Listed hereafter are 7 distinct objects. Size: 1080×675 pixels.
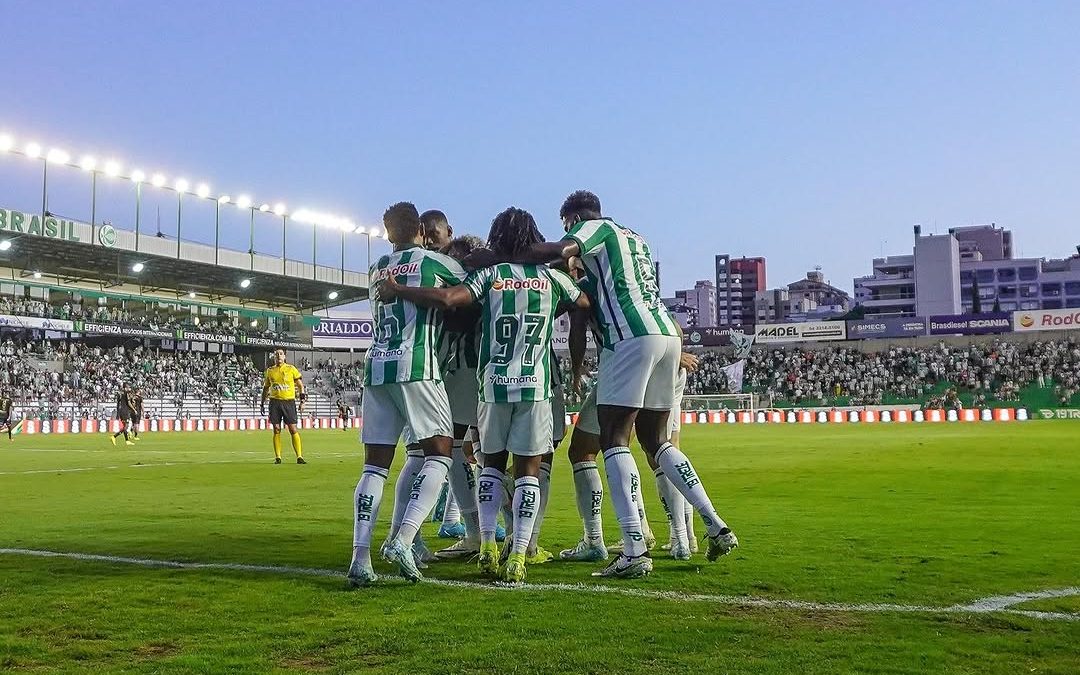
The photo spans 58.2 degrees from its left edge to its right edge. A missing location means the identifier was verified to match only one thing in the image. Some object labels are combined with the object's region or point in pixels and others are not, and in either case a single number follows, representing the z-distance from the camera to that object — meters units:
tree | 133.12
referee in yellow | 20.33
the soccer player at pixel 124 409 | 32.61
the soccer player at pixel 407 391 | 6.69
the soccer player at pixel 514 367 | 7.01
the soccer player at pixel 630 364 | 6.87
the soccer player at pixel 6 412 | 33.50
